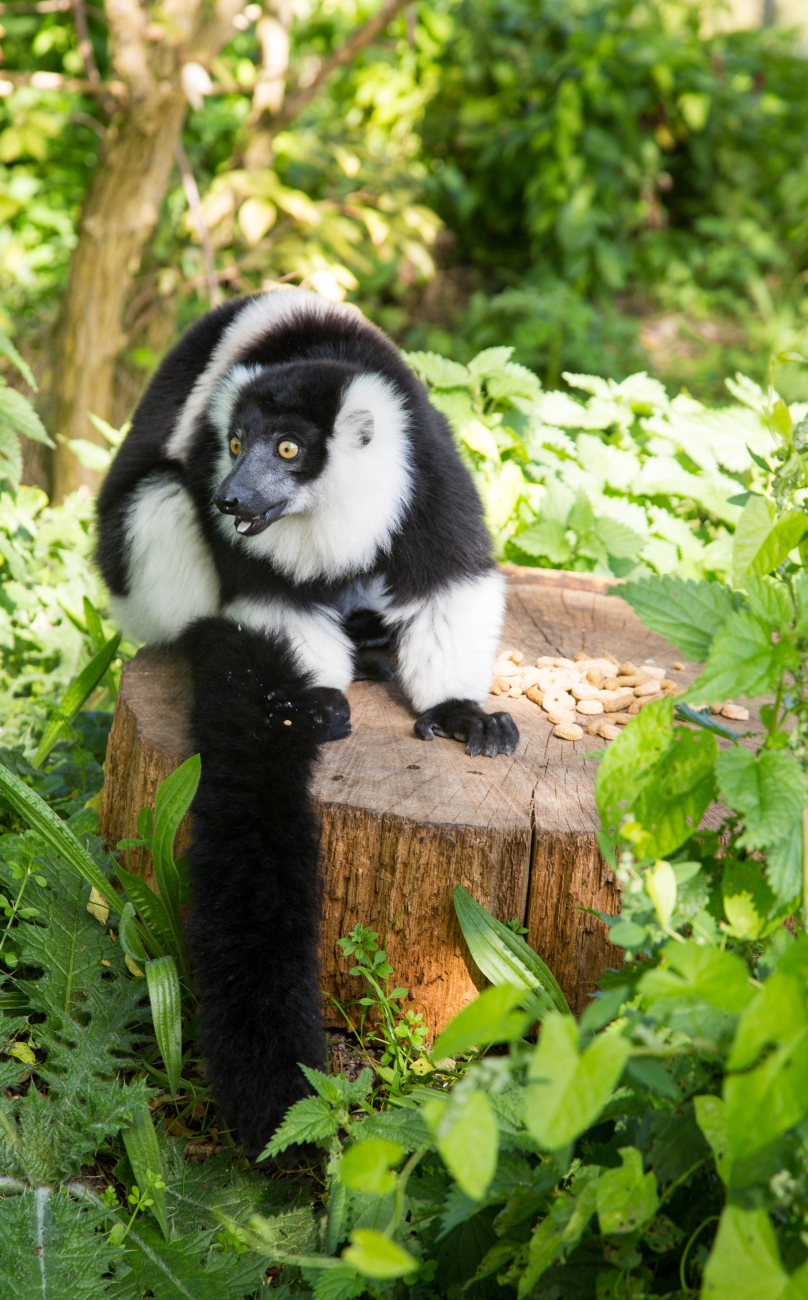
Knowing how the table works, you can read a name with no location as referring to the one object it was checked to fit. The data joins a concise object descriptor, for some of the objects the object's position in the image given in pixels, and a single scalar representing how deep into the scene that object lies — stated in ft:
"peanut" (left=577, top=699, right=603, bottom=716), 13.65
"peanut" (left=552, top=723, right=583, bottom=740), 13.52
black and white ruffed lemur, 12.99
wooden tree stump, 13.10
